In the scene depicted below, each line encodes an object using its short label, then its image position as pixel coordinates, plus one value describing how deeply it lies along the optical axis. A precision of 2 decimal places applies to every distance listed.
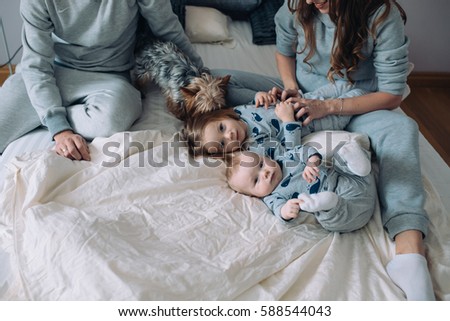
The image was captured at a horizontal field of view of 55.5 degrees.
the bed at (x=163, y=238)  0.90
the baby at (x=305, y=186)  1.05
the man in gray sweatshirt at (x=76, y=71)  1.37
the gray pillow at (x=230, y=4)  2.17
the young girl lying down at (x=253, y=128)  1.32
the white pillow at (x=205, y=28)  2.06
